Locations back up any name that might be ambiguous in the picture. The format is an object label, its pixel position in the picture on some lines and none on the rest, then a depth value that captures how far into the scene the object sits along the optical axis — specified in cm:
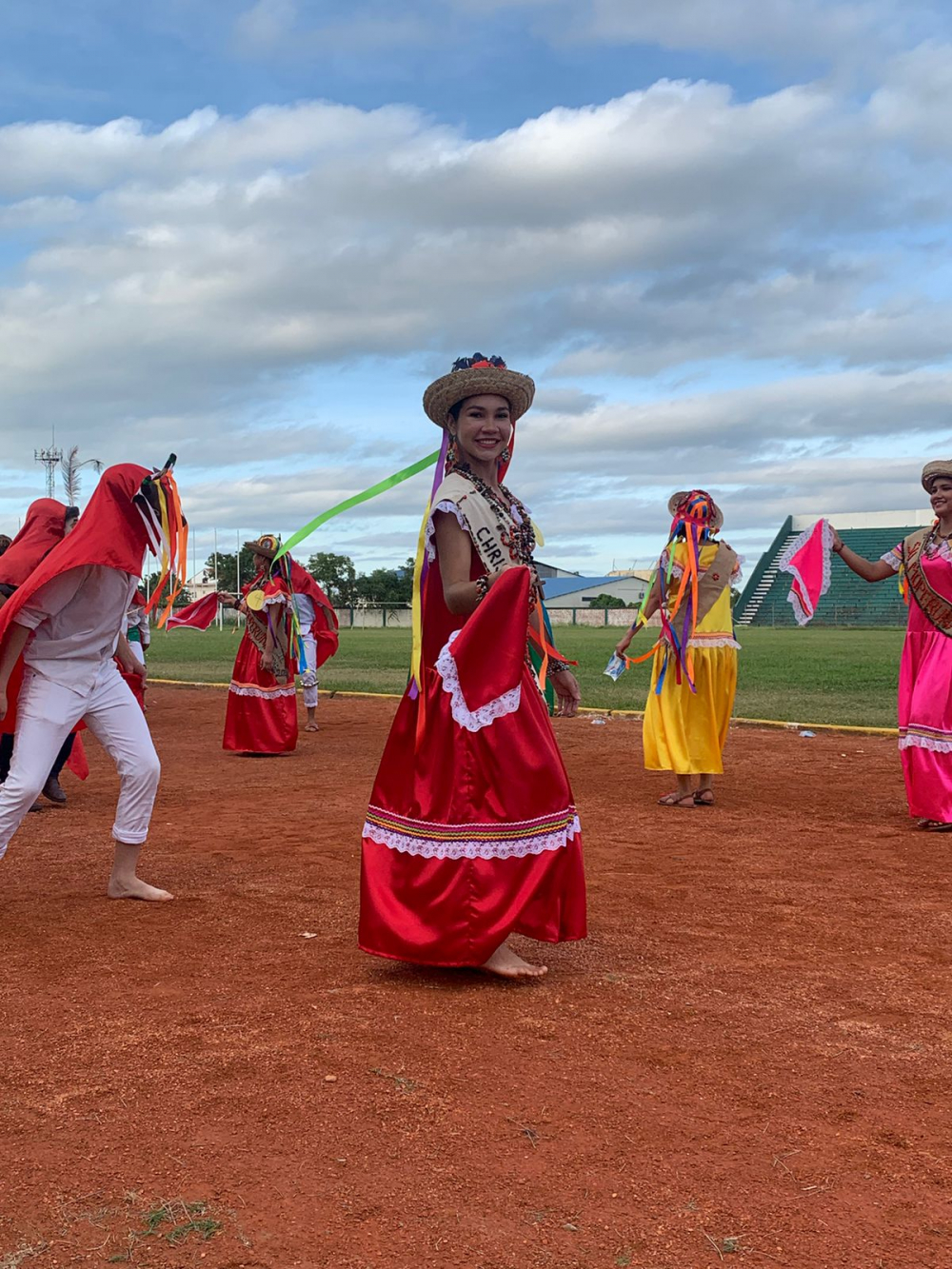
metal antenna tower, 5084
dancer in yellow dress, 871
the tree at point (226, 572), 6399
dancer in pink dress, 757
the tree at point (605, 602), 8712
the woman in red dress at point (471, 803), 427
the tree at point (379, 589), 8131
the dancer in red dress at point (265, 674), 1169
